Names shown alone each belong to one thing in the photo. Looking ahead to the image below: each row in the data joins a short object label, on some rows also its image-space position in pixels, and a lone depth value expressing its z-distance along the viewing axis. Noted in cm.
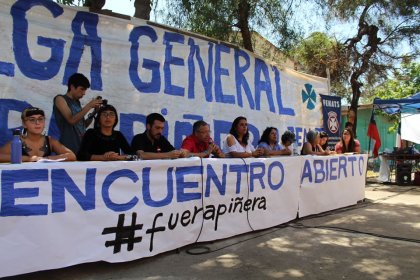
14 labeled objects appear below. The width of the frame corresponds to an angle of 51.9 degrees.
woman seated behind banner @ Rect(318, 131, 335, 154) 930
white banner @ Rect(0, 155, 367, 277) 362
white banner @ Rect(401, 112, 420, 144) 1530
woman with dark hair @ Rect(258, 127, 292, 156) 727
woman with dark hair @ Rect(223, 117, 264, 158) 646
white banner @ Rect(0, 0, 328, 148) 545
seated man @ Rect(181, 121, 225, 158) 594
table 1302
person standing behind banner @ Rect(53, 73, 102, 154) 517
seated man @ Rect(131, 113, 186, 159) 533
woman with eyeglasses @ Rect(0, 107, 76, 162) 424
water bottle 367
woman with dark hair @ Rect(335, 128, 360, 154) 933
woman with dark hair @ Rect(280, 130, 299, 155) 800
